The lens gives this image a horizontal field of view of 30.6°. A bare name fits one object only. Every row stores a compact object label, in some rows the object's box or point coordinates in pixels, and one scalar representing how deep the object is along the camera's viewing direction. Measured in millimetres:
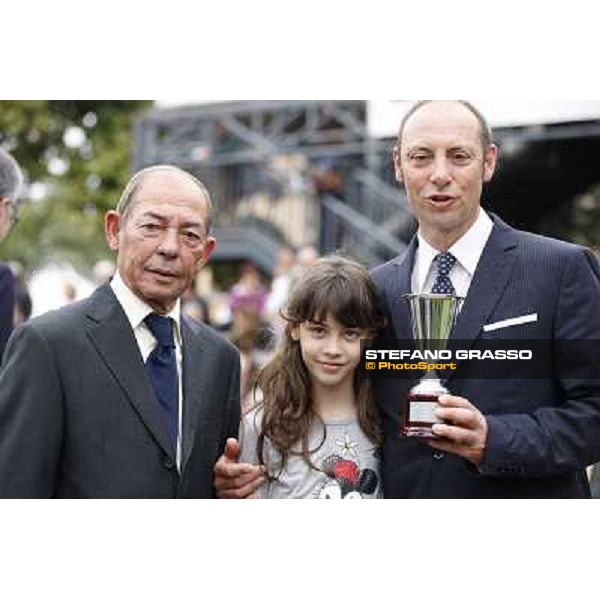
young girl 3551
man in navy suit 3398
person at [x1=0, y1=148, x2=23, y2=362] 3566
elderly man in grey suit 3023
